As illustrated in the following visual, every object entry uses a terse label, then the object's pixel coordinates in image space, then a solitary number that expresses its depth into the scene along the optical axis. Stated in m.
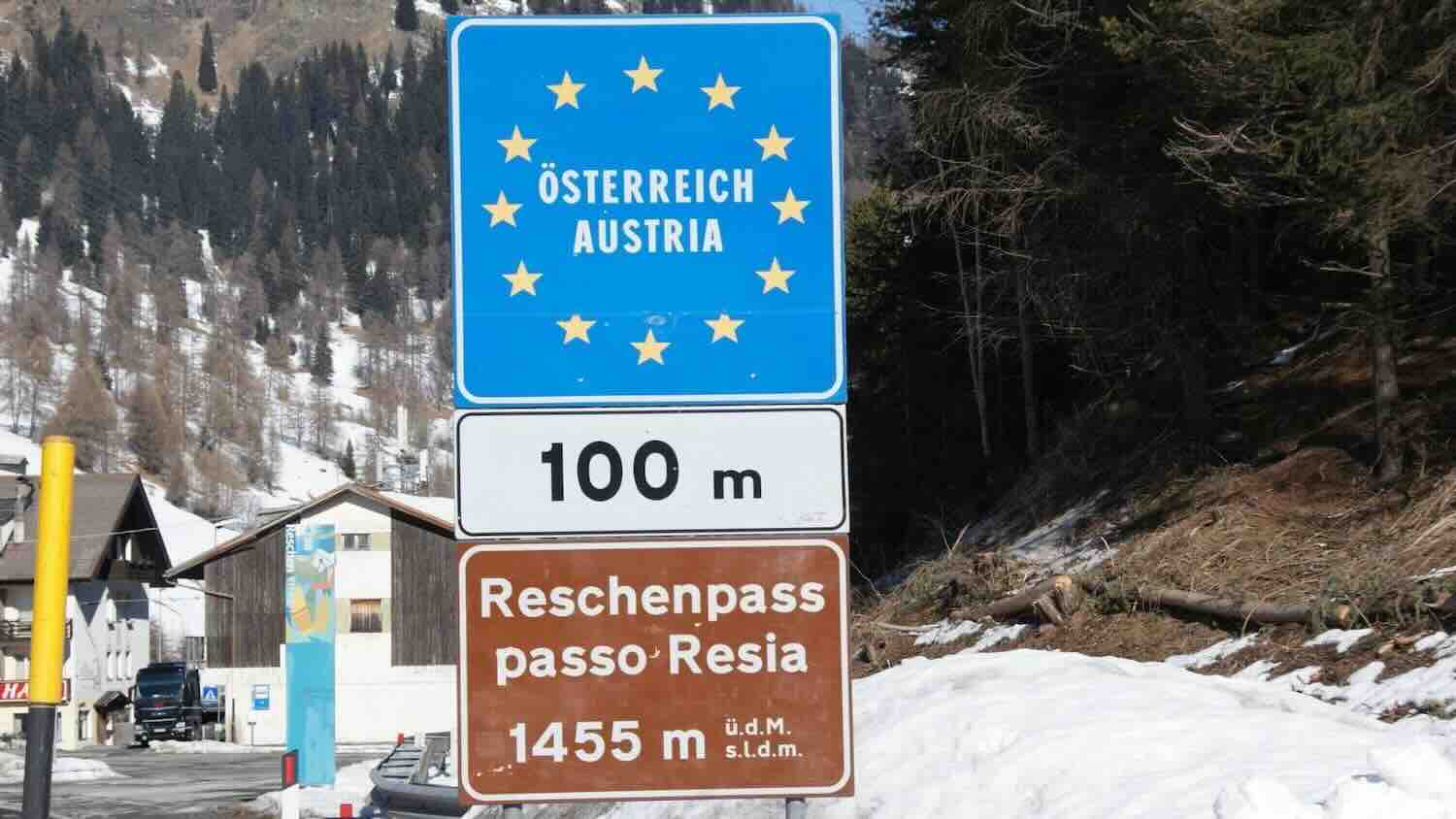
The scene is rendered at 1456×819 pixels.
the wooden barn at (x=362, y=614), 61.59
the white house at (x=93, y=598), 64.44
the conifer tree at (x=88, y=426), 189.10
